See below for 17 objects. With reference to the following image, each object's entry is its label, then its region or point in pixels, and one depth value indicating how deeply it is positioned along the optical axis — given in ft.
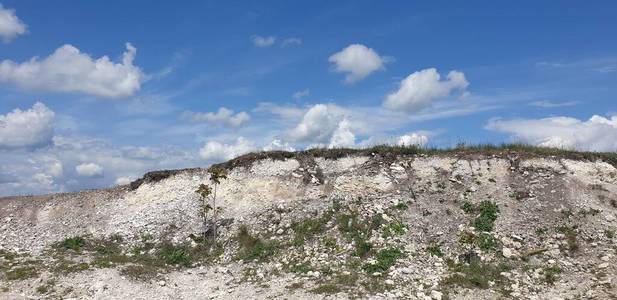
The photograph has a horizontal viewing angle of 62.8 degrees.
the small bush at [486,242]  100.07
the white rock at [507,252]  97.45
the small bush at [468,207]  111.86
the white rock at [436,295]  82.38
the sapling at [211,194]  119.03
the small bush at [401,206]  113.75
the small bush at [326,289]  84.53
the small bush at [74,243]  115.44
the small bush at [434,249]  98.94
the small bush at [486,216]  106.01
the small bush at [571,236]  98.78
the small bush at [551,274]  89.48
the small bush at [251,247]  105.19
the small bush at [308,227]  107.65
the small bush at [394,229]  104.78
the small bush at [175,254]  107.86
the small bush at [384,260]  93.39
